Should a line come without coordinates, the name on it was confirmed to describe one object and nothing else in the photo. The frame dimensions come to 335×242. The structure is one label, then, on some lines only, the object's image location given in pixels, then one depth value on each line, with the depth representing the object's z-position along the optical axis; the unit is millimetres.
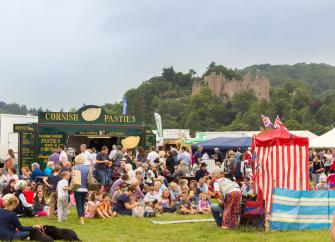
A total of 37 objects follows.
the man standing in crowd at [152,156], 21612
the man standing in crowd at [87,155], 18169
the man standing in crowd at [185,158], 22608
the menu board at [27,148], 22562
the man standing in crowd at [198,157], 22972
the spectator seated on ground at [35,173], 17973
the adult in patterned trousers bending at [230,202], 12695
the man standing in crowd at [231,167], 22594
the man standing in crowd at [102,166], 18484
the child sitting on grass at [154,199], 16100
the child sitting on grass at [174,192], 16953
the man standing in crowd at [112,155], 20312
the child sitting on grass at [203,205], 16438
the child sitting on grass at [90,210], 14945
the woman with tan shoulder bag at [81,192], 13820
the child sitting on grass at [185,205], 16312
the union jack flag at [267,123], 14335
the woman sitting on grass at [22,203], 13616
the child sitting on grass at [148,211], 15461
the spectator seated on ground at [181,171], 21125
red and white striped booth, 13602
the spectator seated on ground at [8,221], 10289
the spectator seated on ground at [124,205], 15590
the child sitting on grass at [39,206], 15102
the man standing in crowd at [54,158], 19562
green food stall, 22656
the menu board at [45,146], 22578
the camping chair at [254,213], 12633
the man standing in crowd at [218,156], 26388
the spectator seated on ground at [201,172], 21125
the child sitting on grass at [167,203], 16562
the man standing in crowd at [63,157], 18897
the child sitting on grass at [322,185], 17364
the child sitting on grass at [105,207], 14922
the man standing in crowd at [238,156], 23562
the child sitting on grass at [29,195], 14791
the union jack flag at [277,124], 14172
